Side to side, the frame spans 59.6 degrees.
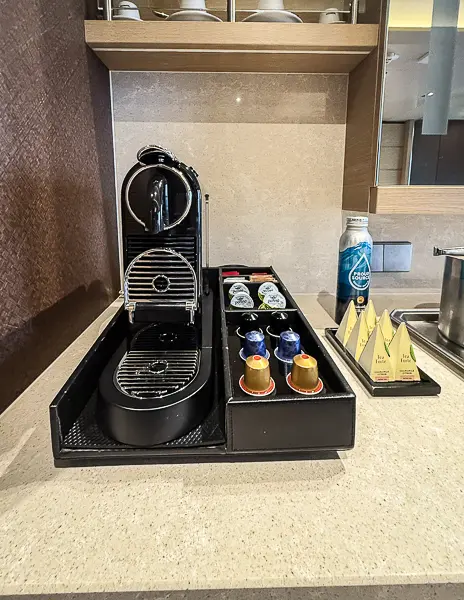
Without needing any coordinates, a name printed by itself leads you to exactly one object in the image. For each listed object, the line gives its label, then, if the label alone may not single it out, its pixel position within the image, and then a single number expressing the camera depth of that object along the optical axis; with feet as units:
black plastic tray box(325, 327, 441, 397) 1.98
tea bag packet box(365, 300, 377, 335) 2.33
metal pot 2.46
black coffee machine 1.90
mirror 2.52
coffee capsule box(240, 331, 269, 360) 1.95
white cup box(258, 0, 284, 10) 2.73
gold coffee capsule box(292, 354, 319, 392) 1.60
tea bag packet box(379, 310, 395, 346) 2.18
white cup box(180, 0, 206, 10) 2.72
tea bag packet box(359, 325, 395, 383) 2.05
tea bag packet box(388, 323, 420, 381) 2.01
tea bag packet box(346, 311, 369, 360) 2.26
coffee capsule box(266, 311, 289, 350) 2.29
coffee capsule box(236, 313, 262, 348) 2.36
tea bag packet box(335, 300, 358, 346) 2.48
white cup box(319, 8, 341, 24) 2.85
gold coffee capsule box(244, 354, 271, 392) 1.62
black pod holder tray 1.47
